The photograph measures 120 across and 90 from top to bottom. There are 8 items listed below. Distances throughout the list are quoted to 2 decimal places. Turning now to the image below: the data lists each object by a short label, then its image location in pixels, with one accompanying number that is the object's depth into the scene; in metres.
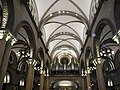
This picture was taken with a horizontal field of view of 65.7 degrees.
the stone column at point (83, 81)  14.90
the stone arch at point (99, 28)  6.17
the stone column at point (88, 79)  11.39
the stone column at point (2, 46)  5.05
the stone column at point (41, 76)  11.82
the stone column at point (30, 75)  8.08
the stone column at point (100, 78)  7.51
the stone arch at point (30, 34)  7.74
